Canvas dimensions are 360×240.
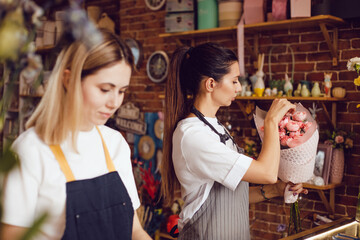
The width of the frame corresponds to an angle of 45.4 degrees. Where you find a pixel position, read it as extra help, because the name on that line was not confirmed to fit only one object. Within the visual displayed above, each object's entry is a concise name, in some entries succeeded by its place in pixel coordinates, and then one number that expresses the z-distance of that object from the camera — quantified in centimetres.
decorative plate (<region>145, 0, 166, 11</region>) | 422
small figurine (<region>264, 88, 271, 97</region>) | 326
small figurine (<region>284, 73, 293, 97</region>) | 317
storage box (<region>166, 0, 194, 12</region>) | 376
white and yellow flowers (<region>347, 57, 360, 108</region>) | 214
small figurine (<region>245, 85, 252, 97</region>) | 334
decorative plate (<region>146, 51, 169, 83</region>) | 419
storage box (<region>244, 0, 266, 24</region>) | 330
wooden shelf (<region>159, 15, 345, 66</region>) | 295
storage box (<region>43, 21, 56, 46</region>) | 511
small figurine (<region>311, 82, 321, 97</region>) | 306
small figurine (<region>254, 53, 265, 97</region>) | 329
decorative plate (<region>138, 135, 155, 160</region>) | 430
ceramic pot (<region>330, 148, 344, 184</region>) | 298
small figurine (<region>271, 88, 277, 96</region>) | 322
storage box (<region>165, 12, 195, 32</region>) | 375
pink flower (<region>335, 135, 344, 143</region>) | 296
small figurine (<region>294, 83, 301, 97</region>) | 314
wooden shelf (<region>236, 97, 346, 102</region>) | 296
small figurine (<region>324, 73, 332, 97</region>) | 302
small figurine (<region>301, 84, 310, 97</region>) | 308
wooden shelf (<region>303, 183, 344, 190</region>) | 296
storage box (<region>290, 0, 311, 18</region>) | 298
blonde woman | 116
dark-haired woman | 180
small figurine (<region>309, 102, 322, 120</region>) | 306
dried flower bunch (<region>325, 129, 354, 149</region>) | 297
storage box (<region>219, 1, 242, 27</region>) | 345
